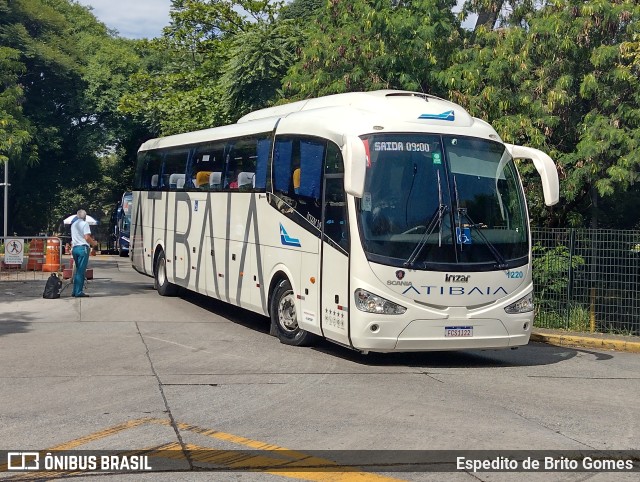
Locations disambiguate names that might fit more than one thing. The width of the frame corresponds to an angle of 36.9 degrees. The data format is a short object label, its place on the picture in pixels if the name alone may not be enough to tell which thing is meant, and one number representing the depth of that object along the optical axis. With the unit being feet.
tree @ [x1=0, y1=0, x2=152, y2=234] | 163.32
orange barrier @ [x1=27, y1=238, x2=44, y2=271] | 91.30
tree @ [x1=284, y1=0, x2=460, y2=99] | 73.10
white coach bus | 38.17
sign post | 85.67
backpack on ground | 65.10
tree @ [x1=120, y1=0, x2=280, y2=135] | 131.03
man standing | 65.41
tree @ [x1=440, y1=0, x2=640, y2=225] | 59.36
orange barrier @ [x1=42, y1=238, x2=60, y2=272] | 88.79
